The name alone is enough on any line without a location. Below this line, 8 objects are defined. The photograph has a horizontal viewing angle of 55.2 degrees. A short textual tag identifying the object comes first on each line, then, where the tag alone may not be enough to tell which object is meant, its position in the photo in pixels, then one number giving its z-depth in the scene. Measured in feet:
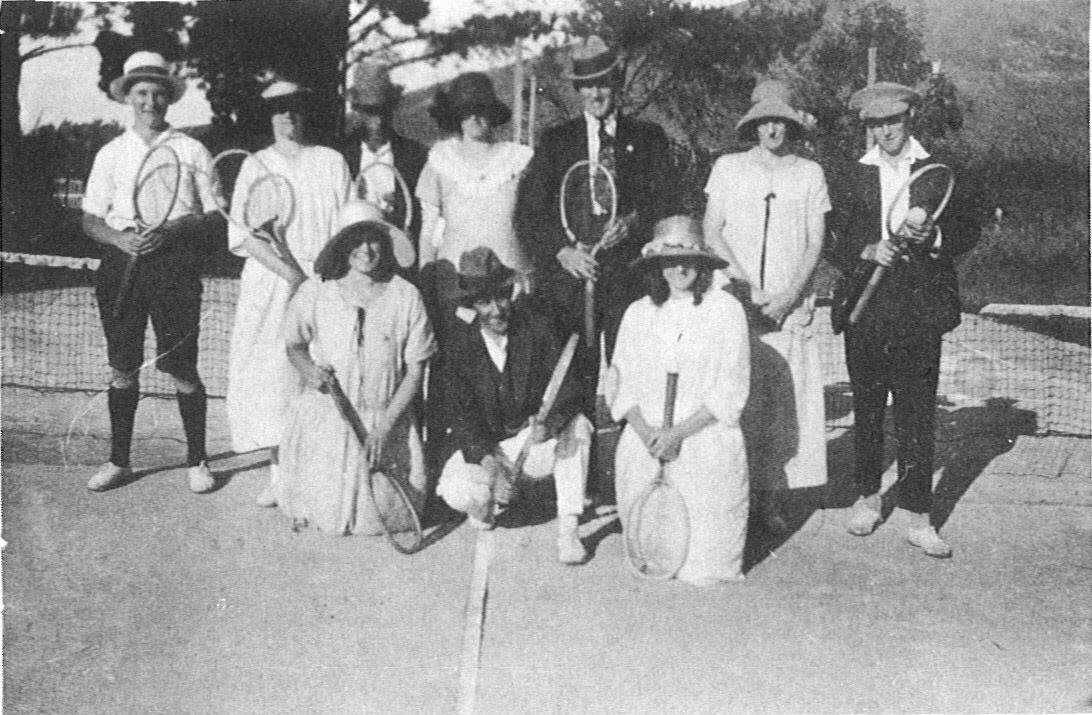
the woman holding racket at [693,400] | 14.29
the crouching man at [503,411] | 15.14
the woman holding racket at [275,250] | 16.25
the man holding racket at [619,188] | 15.75
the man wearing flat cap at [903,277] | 15.38
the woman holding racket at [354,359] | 15.47
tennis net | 20.29
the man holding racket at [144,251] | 16.28
